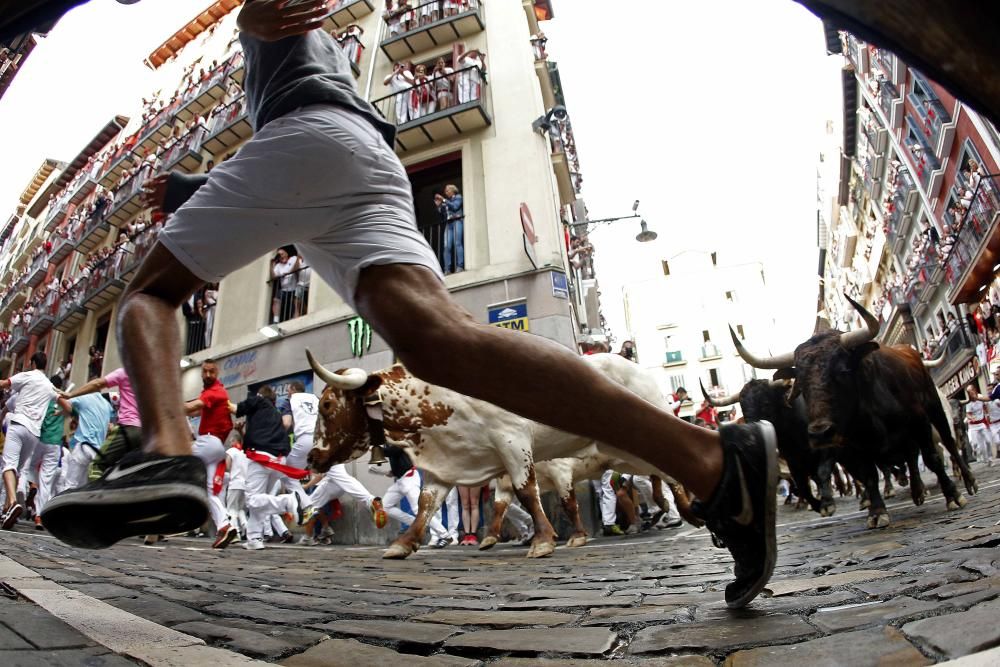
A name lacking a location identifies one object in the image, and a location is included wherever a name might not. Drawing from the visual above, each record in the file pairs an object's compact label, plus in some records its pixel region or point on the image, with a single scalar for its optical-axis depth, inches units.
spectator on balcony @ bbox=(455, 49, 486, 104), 576.7
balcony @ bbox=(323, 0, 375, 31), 735.8
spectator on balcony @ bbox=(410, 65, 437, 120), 599.2
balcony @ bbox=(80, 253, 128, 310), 850.1
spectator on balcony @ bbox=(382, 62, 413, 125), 612.4
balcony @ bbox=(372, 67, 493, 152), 566.3
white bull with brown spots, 236.8
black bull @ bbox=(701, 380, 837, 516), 271.6
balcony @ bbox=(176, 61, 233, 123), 876.0
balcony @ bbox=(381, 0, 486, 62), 638.0
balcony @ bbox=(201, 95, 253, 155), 724.7
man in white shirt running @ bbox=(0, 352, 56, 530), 301.1
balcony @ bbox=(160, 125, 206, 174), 771.4
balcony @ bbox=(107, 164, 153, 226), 919.0
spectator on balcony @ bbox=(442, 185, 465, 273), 532.1
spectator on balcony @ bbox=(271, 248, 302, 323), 599.2
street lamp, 645.9
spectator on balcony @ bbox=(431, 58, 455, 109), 589.9
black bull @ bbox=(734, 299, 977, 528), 191.8
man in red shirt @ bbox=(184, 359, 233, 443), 271.3
